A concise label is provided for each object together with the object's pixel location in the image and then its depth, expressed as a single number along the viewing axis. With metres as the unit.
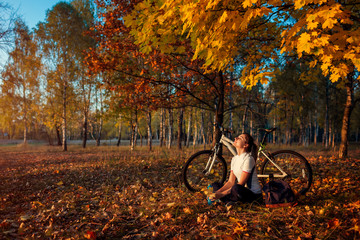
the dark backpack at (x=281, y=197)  3.18
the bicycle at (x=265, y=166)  4.07
